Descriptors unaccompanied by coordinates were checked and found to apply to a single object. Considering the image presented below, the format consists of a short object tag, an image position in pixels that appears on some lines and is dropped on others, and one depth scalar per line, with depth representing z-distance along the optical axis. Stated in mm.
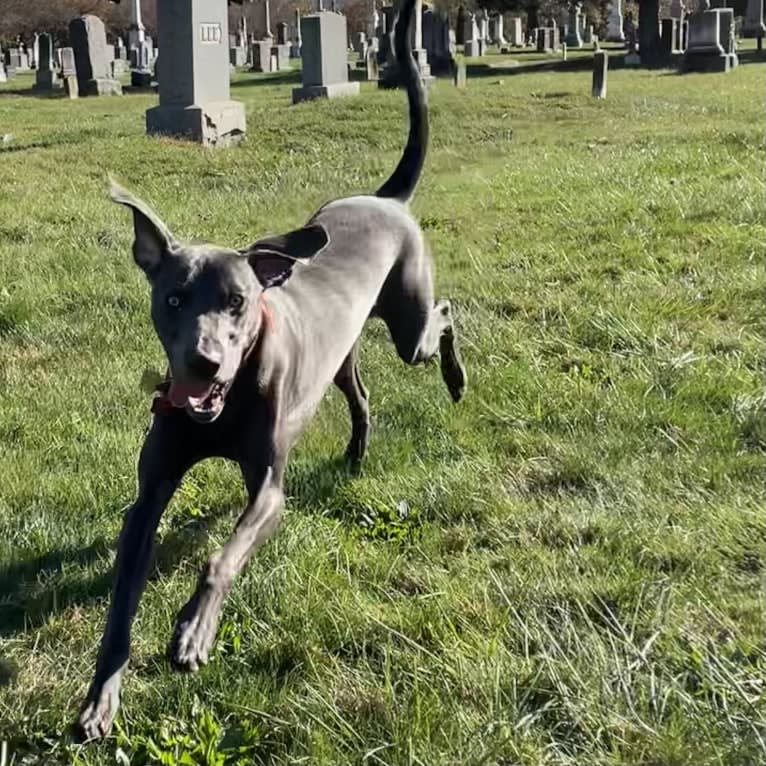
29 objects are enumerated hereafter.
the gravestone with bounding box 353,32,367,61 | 35750
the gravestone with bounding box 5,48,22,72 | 38406
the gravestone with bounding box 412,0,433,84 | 24391
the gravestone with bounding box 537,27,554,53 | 41434
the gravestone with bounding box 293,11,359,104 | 19719
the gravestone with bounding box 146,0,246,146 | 14414
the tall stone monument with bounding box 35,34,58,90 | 27766
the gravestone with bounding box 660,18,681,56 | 31391
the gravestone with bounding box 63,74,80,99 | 24844
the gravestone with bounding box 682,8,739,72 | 27812
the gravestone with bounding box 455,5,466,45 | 39312
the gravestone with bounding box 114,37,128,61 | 38909
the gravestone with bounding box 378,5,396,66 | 23656
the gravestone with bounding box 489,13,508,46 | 47462
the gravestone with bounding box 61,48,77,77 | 29750
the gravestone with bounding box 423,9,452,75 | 28641
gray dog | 2635
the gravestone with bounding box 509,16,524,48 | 48500
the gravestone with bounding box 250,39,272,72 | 34344
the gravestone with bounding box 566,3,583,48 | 44562
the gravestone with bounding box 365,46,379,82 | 27484
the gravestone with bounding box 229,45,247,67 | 37653
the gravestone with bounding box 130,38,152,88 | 28781
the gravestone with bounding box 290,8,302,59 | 42275
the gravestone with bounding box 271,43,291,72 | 35500
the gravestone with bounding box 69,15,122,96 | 25094
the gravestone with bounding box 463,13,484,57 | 36469
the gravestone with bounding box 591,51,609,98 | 21109
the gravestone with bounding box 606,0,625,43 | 46875
